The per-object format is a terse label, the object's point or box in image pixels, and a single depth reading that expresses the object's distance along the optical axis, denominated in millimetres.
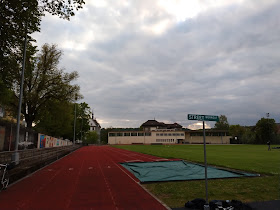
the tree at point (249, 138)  76562
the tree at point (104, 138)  129950
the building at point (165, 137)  82250
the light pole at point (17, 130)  11027
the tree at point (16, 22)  10906
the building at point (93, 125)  124000
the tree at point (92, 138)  109738
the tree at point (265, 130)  70750
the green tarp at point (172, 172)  10133
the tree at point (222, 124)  122312
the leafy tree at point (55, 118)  29625
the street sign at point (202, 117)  5574
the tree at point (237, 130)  97875
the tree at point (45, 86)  26844
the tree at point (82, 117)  67938
